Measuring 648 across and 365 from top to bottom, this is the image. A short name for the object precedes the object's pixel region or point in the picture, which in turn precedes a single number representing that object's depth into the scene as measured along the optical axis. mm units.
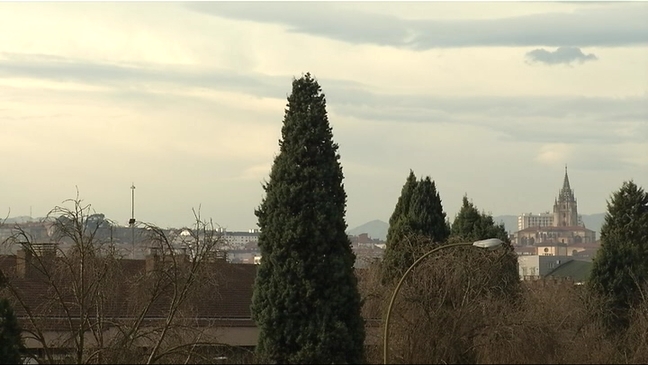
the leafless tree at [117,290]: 36375
